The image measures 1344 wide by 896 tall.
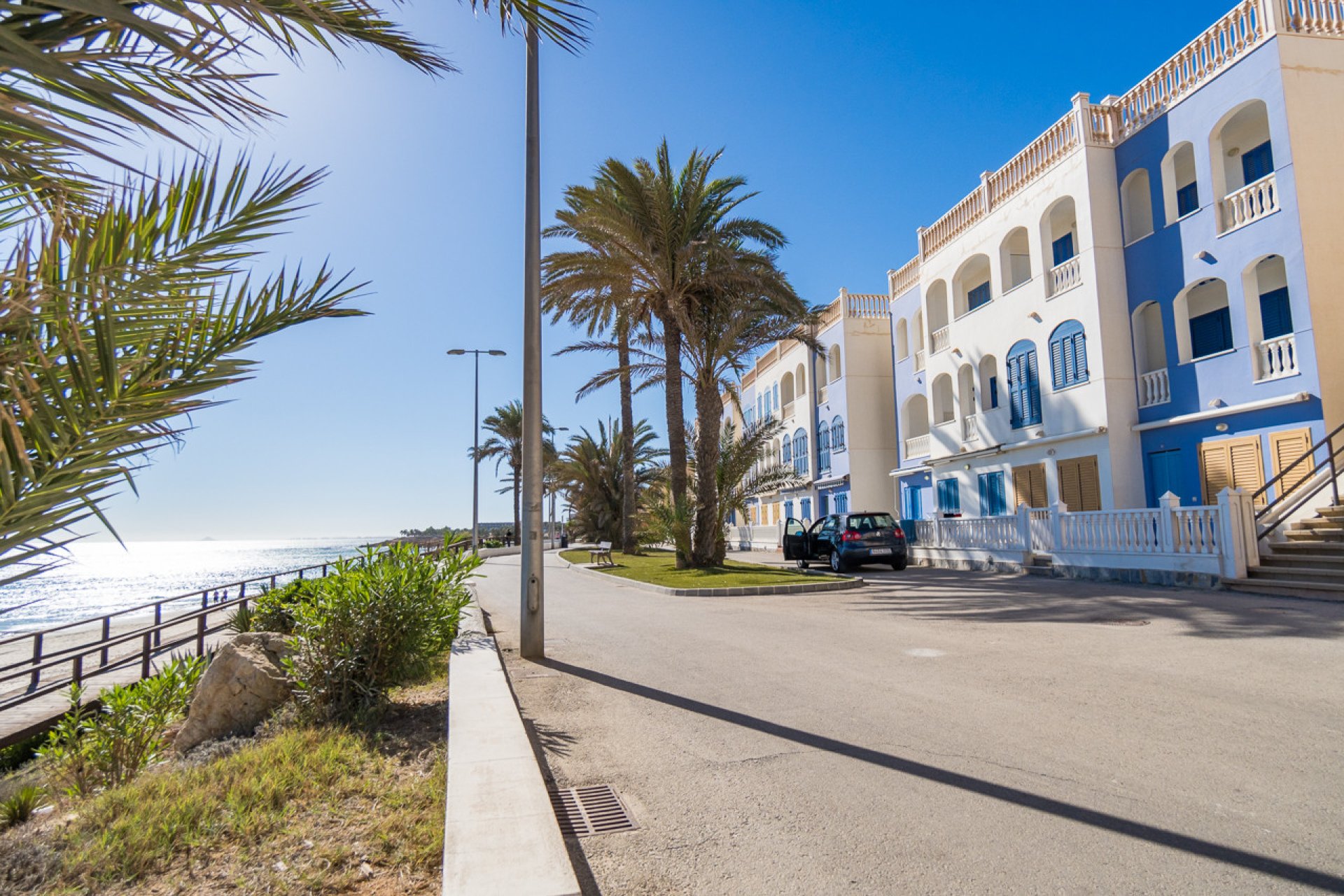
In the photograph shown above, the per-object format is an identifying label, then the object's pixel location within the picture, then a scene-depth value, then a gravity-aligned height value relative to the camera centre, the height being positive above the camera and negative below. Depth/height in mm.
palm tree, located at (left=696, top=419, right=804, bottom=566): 23953 +1957
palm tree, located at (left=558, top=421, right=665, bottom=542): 44156 +3663
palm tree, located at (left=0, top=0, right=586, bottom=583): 2176 +893
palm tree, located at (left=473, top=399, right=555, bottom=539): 53969 +7068
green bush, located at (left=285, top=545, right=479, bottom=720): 6047 -728
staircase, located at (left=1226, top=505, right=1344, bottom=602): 11664 -614
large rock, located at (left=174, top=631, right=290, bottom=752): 6543 -1246
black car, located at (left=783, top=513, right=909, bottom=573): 21250 -217
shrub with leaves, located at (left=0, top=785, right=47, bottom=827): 4719 -1519
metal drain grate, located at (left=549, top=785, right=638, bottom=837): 3906 -1392
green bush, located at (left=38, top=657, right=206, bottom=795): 5770 -1439
